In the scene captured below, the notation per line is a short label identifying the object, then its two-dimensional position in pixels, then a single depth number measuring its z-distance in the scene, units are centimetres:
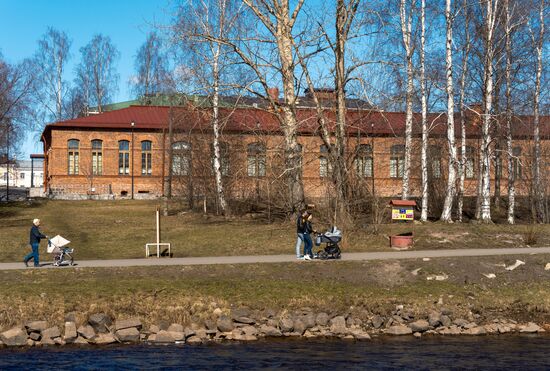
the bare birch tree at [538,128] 3322
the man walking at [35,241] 1985
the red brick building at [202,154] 3222
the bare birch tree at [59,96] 6744
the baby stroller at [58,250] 2002
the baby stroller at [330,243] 2088
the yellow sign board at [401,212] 2742
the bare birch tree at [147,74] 6502
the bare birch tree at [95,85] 6881
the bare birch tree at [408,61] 3067
